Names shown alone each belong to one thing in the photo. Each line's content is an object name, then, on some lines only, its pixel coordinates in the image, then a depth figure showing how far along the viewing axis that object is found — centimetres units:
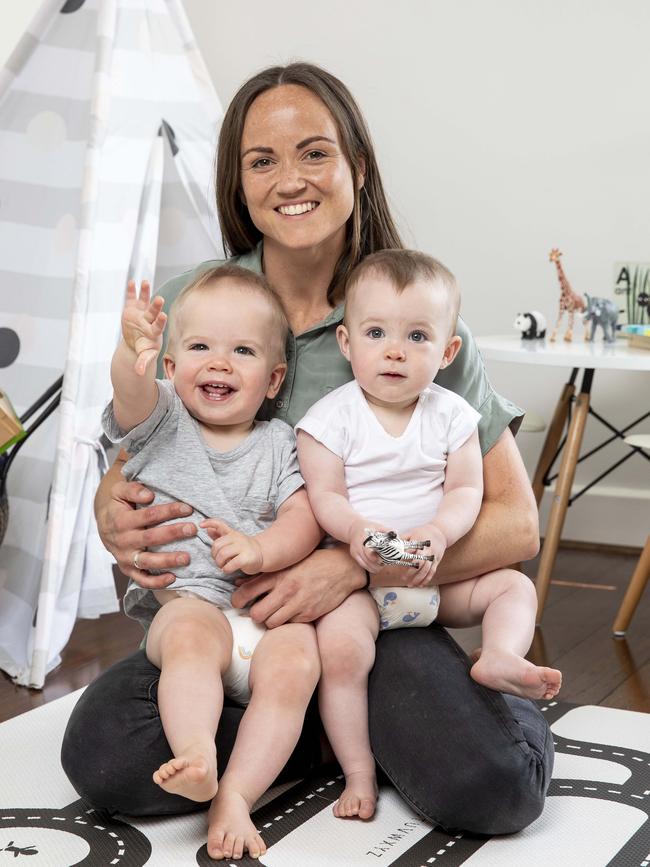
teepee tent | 245
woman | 153
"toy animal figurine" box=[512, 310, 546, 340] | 301
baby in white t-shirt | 157
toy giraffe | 299
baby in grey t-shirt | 146
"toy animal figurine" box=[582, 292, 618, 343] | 293
